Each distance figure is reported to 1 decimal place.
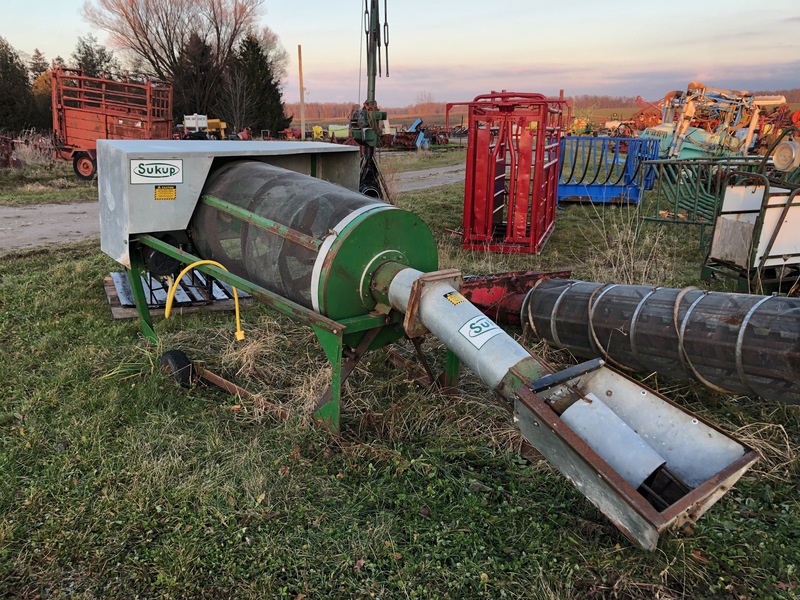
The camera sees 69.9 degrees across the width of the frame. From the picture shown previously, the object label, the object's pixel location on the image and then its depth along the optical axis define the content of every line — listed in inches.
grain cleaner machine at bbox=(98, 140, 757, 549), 80.9
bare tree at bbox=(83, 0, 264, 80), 1140.5
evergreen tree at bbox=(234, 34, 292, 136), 1155.3
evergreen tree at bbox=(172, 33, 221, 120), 1167.6
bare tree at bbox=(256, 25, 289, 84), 1306.6
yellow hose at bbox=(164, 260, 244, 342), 130.5
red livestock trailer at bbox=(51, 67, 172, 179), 551.8
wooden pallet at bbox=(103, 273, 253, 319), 201.5
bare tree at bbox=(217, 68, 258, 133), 1067.3
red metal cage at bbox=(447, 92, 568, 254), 294.7
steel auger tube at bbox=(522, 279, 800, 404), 119.3
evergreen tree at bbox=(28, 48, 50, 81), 1216.8
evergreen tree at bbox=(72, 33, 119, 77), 1216.8
